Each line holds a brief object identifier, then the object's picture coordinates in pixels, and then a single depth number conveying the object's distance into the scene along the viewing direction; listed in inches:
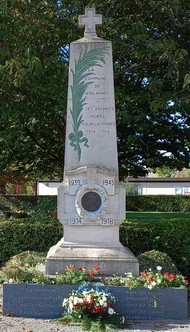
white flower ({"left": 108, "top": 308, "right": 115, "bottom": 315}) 254.9
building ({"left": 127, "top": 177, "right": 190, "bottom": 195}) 1977.1
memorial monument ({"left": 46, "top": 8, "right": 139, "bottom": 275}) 323.9
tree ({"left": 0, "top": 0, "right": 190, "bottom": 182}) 402.9
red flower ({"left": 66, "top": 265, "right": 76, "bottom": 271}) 285.1
